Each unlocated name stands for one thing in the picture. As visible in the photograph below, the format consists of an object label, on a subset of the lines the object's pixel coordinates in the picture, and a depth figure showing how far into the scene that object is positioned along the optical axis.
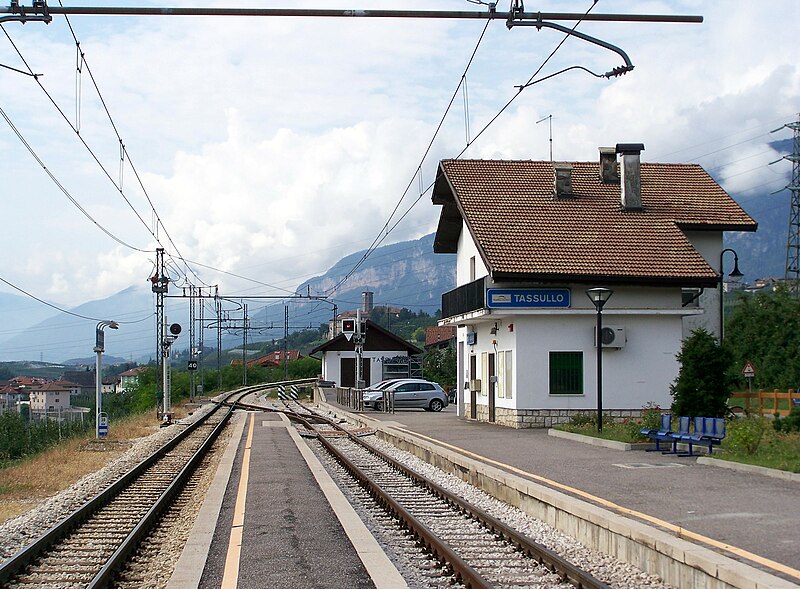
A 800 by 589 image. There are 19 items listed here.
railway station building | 26.56
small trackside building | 63.94
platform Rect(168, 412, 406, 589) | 8.88
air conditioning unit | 26.61
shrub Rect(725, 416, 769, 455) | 15.82
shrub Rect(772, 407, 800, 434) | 18.72
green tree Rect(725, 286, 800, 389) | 54.78
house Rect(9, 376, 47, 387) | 128.26
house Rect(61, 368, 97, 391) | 151.77
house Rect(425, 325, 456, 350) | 90.73
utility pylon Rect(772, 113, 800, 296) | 65.88
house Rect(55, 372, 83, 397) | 136.25
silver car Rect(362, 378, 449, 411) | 41.12
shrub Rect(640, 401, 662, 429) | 19.22
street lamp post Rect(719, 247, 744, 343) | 27.80
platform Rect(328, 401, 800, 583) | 9.36
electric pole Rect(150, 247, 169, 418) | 42.17
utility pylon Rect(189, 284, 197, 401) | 61.78
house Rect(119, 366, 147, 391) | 80.04
